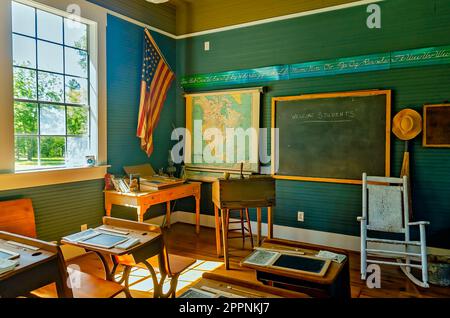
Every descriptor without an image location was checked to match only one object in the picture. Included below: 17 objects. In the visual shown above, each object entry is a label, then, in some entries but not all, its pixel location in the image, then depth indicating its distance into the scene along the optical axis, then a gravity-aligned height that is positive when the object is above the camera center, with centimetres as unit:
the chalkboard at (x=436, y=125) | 353 +23
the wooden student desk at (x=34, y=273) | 170 -68
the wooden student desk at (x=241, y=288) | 171 -76
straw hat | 363 +24
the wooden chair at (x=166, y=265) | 236 -91
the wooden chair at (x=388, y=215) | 337 -73
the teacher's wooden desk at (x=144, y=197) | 384 -63
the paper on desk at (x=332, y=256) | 219 -74
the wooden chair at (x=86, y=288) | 198 -88
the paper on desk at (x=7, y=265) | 170 -63
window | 337 +61
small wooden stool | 419 -112
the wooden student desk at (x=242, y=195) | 353 -52
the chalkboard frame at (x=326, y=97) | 382 +28
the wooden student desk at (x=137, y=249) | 218 -67
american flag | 463 +80
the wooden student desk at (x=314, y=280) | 194 -82
